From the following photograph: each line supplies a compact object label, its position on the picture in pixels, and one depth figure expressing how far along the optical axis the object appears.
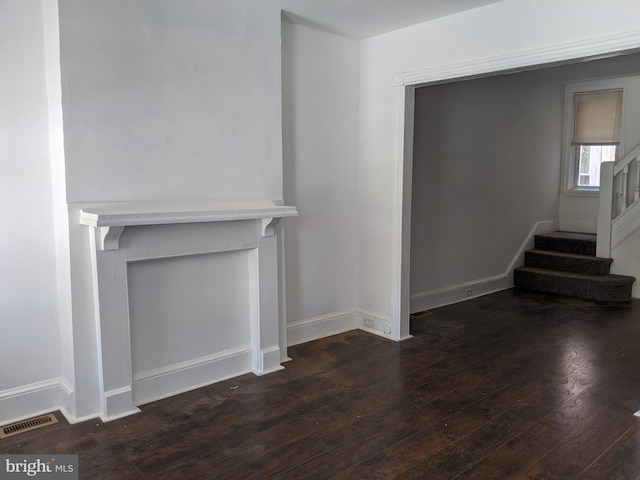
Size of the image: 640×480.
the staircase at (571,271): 5.62
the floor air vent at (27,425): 2.72
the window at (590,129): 6.56
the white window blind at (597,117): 6.55
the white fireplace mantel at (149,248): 2.77
